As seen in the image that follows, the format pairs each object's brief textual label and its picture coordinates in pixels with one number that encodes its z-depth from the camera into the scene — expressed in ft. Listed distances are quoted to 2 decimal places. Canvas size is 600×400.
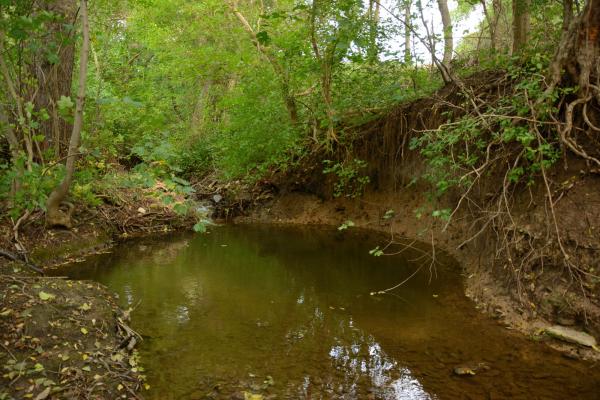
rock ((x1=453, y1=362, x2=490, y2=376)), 12.37
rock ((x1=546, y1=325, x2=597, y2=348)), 13.27
